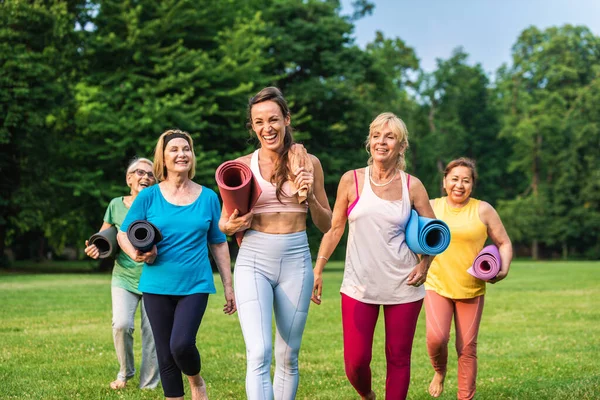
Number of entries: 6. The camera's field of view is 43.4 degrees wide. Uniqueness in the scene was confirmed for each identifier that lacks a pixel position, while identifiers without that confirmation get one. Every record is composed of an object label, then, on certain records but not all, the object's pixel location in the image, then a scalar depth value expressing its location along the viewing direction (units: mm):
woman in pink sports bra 5191
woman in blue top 5836
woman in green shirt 7828
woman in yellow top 7113
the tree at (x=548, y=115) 63781
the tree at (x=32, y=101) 30312
